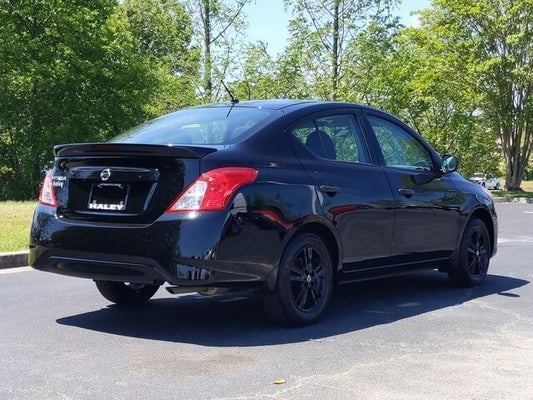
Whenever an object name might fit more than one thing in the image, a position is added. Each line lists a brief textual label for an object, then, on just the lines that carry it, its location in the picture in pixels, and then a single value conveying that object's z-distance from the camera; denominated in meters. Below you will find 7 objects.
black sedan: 5.05
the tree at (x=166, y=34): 44.59
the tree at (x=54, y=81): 30.77
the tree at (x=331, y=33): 43.69
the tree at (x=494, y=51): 34.06
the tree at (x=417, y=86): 36.59
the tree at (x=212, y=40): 43.62
